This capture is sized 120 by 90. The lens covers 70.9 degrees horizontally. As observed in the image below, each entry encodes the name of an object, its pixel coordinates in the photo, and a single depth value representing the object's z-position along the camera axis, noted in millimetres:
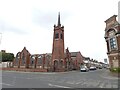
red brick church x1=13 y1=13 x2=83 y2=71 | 27092
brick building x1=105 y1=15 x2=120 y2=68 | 16674
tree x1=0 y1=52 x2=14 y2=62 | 49442
